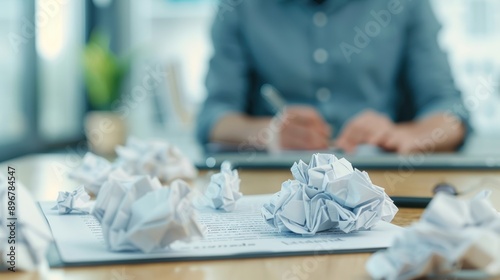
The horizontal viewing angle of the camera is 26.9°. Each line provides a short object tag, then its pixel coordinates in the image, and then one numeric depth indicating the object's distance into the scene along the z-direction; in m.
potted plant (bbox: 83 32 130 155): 3.58
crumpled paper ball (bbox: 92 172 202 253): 0.54
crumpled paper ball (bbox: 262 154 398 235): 0.59
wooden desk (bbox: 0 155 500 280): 0.51
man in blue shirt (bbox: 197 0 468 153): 1.86
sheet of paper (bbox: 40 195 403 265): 0.54
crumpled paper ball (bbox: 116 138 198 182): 0.90
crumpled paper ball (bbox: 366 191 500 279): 0.48
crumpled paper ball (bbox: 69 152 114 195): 0.79
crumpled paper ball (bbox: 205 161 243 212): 0.69
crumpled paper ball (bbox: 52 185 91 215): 0.67
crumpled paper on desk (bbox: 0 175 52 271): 0.52
